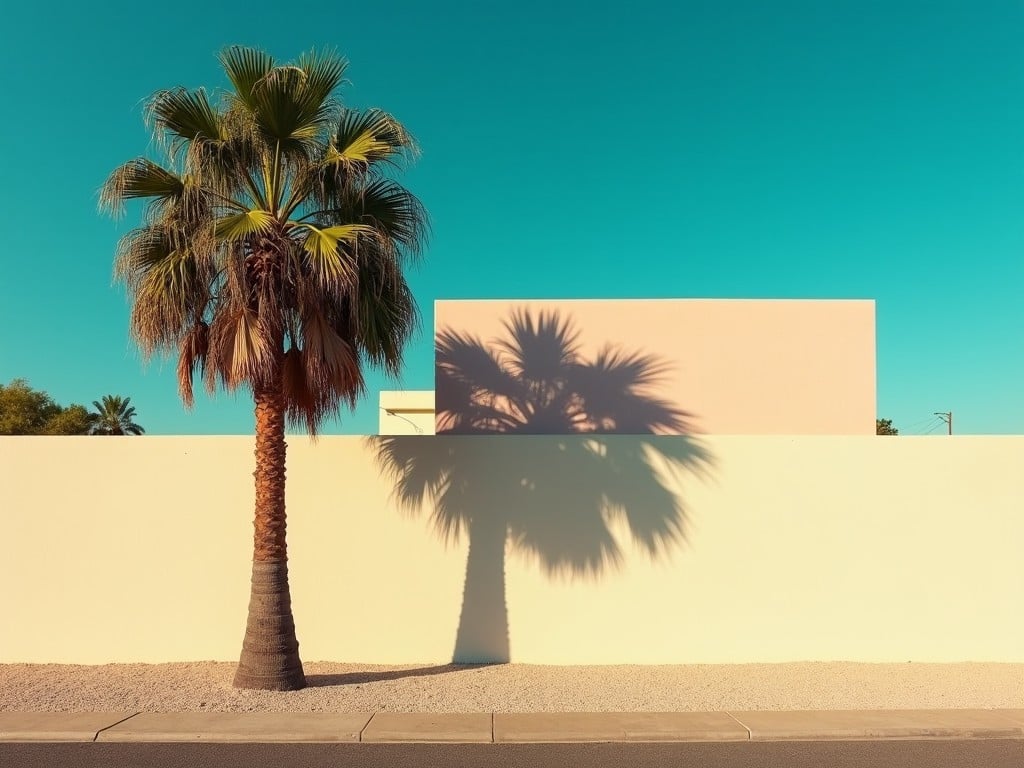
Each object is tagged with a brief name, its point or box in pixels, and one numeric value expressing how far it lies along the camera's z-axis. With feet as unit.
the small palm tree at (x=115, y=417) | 147.74
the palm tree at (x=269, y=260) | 25.67
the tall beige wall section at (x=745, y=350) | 41.63
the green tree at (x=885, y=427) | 145.89
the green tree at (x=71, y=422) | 113.50
